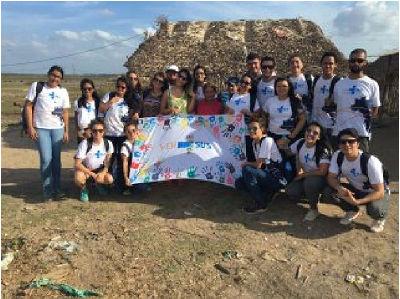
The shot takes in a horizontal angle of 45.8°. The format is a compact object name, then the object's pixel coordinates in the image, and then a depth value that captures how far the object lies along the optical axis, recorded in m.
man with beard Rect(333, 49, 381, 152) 6.27
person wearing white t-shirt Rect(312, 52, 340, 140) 6.57
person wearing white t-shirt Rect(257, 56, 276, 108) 6.83
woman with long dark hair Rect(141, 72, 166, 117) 7.52
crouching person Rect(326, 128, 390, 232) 5.70
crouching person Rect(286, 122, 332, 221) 6.20
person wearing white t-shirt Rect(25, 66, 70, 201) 7.05
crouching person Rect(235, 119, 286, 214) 6.54
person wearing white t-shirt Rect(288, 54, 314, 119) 6.80
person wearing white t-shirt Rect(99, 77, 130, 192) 7.39
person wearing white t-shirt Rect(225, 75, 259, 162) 6.94
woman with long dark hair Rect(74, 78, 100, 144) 7.38
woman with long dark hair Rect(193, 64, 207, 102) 7.54
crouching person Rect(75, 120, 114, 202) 7.13
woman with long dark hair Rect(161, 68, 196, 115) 7.33
